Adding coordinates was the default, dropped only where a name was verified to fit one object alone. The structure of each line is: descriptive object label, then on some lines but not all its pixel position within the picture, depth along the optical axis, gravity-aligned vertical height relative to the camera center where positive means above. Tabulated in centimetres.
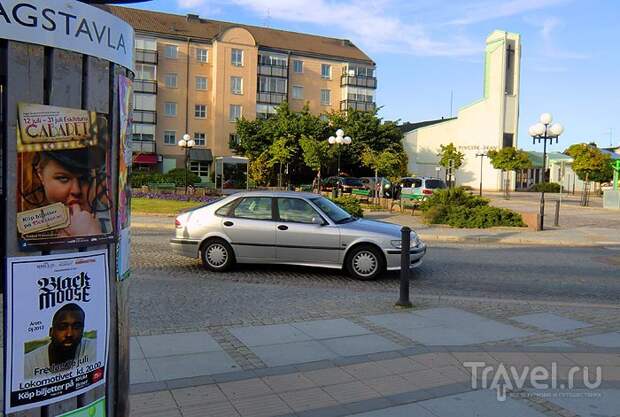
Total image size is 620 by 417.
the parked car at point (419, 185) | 3478 +6
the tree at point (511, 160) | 5334 +261
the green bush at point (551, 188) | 6669 +19
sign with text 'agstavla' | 223 +60
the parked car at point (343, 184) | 3946 +1
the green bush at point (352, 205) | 2270 -82
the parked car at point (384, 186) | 3688 -11
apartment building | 5897 +1065
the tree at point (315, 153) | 4319 +221
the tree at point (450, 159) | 6216 +292
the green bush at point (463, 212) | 2191 -94
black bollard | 791 -116
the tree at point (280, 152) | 5206 +263
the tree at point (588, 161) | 4750 +240
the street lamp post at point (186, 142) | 3756 +235
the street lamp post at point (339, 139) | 3491 +273
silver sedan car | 1040 -96
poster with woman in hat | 229 +0
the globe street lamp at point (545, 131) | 2547 +261
